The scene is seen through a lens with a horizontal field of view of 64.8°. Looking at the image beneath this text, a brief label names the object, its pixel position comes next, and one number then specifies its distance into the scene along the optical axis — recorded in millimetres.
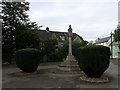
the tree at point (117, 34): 15407
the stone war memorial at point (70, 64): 9864
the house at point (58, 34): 29104
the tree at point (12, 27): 15277
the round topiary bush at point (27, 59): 8210
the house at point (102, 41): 47748
